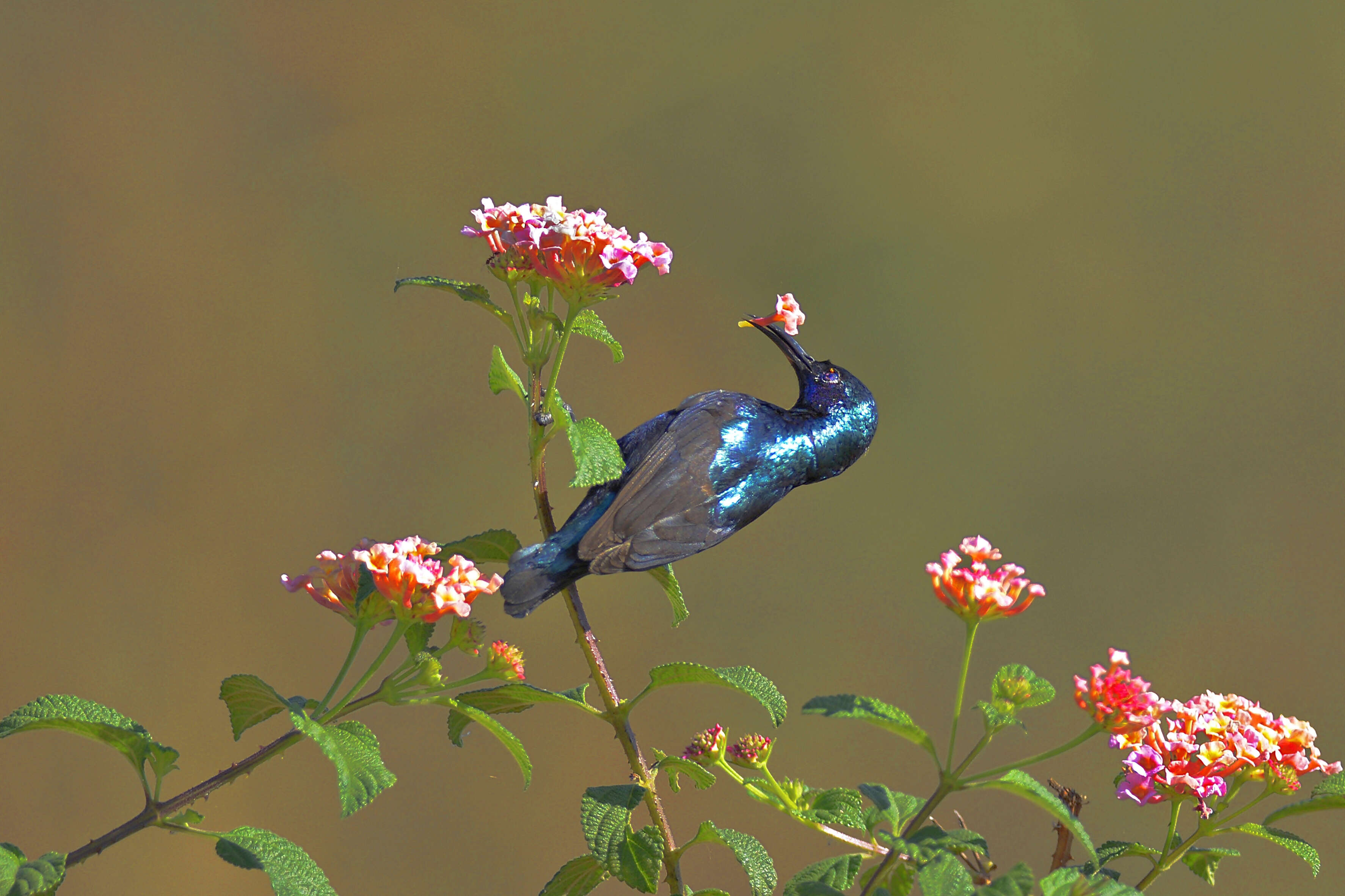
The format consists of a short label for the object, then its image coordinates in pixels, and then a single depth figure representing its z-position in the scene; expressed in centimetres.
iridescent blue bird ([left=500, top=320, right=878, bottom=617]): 413
